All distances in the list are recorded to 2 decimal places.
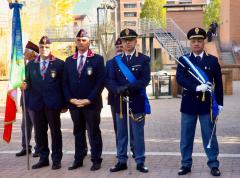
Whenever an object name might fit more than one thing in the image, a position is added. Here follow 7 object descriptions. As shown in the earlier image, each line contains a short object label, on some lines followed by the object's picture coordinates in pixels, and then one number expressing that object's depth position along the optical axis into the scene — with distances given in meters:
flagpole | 7.98
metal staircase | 34.28
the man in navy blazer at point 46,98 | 7.89
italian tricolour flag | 8.02
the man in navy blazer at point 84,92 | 7.73
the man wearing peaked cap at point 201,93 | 7.22
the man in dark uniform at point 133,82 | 7.53
